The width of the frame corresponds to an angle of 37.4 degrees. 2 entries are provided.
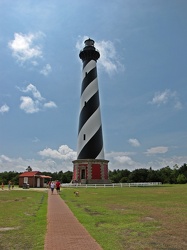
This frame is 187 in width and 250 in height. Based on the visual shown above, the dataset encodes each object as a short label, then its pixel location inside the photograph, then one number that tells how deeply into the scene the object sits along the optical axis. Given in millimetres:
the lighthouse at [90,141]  40812
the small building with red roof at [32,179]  41438
